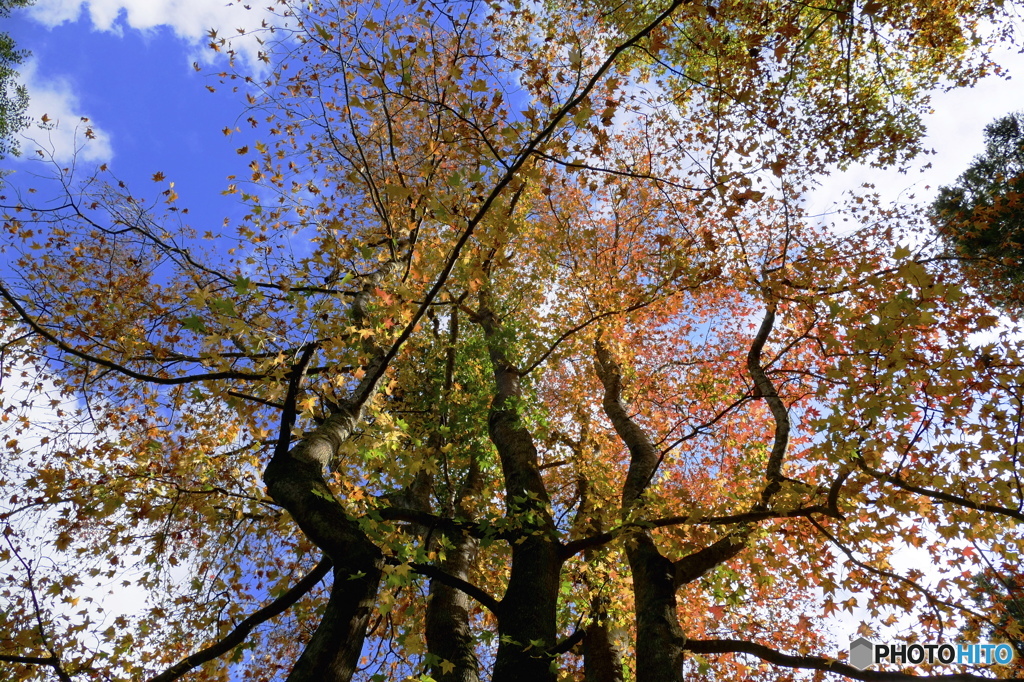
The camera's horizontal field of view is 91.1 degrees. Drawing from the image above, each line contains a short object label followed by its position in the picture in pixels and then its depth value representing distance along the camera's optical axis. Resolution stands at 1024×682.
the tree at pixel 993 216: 12.81
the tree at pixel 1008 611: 5.23
